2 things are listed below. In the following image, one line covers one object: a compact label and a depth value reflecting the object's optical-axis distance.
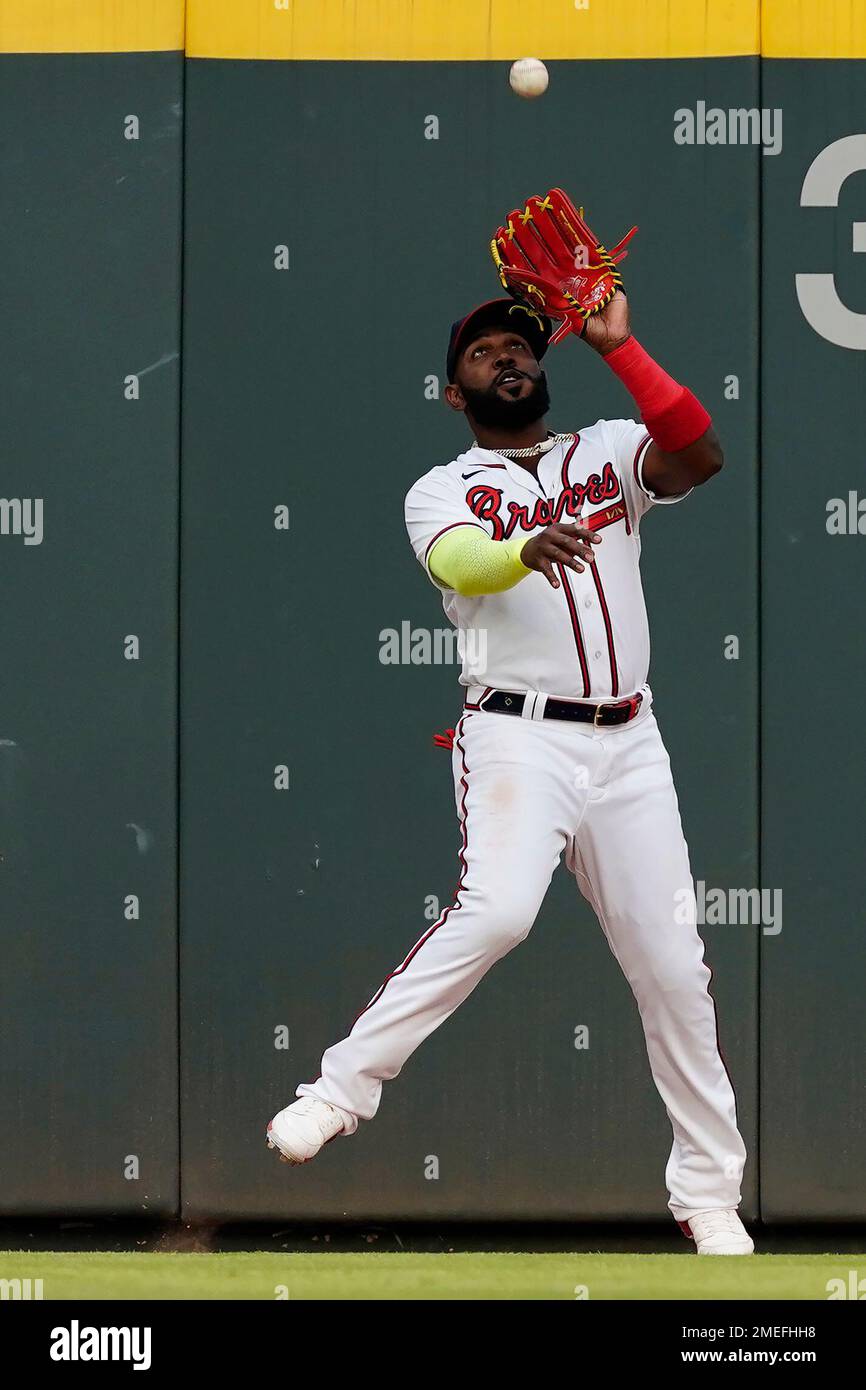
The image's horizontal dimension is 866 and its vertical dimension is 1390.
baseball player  6.09
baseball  7.09
